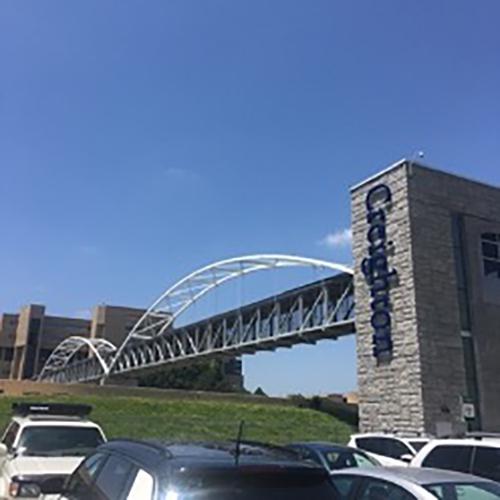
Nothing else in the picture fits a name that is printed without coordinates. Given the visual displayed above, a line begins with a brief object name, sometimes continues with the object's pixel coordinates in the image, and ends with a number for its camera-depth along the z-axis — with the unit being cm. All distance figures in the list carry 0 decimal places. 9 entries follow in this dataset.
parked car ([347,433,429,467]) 1509
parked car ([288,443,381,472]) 1238
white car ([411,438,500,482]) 891
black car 385
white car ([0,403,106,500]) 981
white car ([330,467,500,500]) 583
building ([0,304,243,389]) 12580
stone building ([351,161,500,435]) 2644
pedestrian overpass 3922
